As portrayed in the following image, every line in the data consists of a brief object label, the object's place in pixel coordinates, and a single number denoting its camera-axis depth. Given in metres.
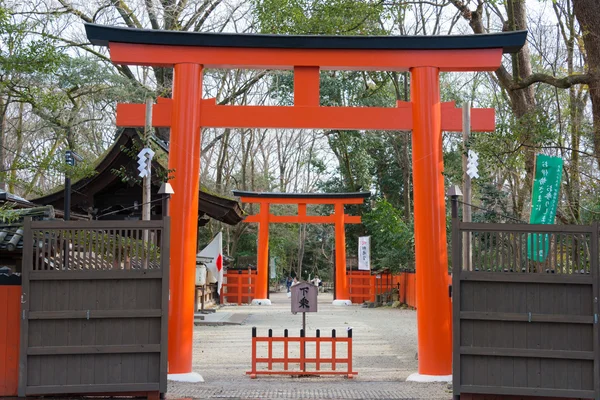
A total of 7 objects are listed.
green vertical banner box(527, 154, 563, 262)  9.17
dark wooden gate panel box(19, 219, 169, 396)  7.16
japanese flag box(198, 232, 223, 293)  21.39
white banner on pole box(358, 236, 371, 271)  29.52
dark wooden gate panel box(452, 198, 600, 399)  7.20
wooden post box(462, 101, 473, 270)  9.49
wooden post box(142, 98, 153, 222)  9.60
